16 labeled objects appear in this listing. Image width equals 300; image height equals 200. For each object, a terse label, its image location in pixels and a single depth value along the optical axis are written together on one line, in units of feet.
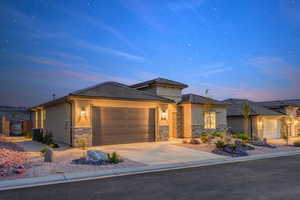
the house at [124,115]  40.98
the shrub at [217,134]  58.23
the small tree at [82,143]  40.21
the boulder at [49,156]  26.91
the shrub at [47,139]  46.33
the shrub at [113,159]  27.14
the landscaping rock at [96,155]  27.27
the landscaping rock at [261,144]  48.80
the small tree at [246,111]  53.82
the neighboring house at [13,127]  74.38
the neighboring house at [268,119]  73.41
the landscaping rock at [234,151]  36.68
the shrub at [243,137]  56.76
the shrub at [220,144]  40.04
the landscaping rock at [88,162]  26.33
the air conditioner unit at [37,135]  53.44
